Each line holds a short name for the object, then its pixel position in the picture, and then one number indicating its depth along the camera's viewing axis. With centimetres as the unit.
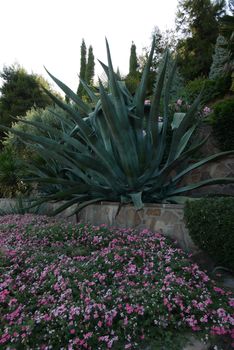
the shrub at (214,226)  232
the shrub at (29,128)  781
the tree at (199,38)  1377
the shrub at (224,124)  489
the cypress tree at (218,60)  1072
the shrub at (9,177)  673
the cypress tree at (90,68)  2010
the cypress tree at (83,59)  2249
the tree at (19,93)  1436
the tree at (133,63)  1540
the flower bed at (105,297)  174
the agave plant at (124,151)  350
